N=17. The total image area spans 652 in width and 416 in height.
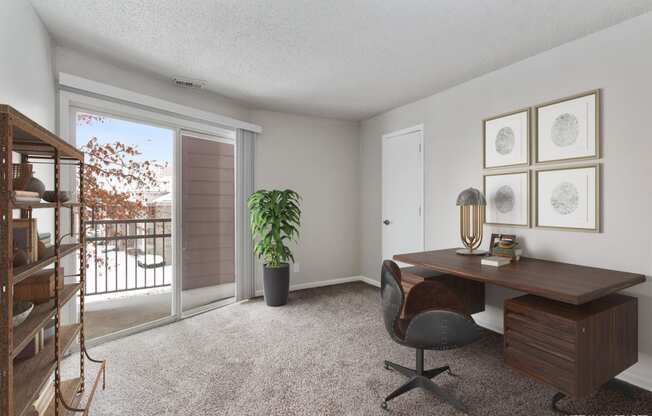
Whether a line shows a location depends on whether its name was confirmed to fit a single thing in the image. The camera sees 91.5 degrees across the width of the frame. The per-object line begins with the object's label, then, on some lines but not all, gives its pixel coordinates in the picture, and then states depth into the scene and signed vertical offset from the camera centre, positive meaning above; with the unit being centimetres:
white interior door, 384 +20
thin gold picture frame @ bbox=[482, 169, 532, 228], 269 +8
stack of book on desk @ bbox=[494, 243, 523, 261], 255 -36
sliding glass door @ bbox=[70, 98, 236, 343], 286 -11
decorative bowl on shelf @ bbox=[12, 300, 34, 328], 122 -42
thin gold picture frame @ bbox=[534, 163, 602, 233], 227 +7
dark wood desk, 172 -69
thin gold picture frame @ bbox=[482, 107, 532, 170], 268 +62
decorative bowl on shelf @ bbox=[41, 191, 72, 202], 158 +5
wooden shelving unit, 102 -44
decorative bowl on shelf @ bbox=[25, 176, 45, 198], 144 +9
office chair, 177 -66
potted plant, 371 -31
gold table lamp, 273 -11
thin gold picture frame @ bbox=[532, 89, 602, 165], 227 +64
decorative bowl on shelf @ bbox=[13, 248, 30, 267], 125 -21
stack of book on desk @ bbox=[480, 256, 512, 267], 236 -41
